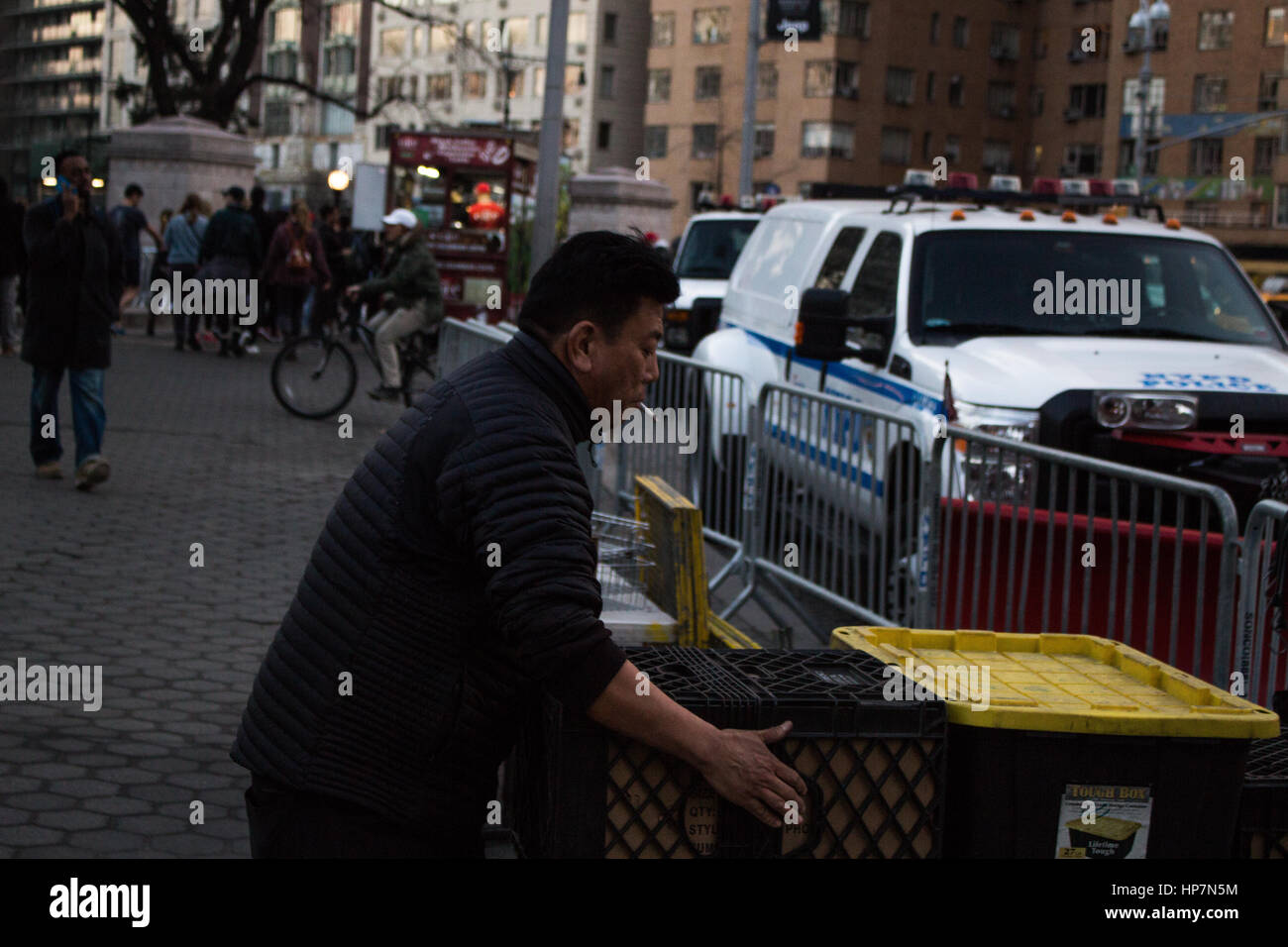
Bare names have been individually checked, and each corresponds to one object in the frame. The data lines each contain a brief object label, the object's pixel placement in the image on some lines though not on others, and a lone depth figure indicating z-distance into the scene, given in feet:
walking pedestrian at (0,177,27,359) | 62.80
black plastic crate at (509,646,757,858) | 9.98
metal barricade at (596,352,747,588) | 27.91
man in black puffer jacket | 9.71
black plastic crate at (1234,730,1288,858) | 10.78
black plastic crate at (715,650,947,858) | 10.21
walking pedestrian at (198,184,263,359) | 68.08
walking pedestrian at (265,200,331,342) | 71.15
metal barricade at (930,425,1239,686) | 17.39
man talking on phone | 35.29
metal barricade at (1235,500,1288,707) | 15.84
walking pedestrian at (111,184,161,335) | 72.08
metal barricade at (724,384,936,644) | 22.04
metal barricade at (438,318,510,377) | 33.91
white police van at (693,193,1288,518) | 24.57
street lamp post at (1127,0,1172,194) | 144.25
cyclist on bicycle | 52.49
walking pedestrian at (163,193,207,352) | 73.51
